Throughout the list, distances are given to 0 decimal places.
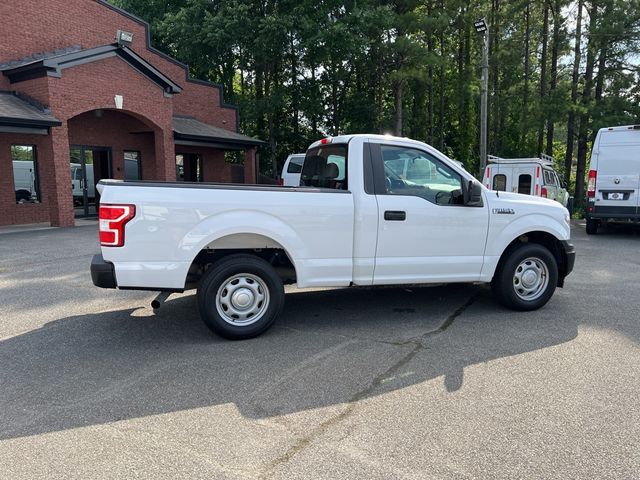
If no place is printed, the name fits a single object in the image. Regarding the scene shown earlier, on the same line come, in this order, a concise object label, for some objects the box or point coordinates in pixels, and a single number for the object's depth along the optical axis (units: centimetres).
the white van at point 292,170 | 1944
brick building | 1473
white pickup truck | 472
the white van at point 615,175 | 1289
